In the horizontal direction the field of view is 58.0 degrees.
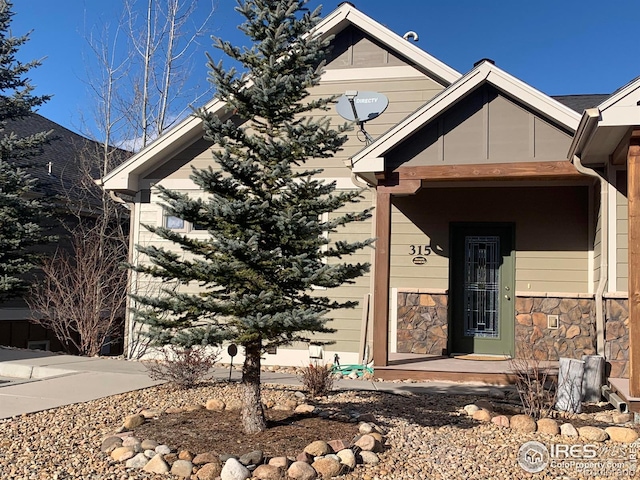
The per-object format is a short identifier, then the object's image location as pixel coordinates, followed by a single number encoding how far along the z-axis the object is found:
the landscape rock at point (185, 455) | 4.09
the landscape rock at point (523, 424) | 4.92
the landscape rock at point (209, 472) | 3.86
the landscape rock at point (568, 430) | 4.80
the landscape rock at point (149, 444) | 4.28
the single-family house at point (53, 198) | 12.53
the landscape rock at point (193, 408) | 5.46
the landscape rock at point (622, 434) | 4.68
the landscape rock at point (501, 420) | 5.08
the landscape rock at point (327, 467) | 3.92
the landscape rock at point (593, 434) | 4.72
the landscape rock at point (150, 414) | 5.28
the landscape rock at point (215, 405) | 5.46
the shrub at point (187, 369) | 6.52
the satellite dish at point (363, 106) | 9.04
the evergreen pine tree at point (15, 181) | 11.09
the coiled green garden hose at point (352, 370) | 8.06
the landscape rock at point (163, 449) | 4.17
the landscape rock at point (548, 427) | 4.86
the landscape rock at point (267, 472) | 3.84
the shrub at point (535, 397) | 5.39
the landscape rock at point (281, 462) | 3.96
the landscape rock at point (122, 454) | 4.17
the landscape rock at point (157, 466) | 3.95
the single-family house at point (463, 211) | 7.17
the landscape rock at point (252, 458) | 4.00
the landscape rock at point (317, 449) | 4.14
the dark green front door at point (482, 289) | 8.93
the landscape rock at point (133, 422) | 4.89
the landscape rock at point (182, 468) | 3.90
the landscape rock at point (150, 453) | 4.17
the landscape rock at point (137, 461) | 4.05
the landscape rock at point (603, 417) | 5.39
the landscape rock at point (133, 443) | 4.27
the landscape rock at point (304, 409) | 5.32
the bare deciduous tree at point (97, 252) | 10.12
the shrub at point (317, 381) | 6.08
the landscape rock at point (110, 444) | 4.36
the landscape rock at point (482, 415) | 5.32
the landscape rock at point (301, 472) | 3.83
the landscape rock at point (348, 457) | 4.05
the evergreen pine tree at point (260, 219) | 4.28
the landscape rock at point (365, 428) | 4.67
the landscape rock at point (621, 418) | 5.33
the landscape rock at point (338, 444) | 4.26
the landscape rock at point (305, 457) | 4.03
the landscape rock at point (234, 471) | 3.81
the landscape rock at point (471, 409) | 5.51
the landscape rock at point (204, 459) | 4.03
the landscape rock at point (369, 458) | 4.18
